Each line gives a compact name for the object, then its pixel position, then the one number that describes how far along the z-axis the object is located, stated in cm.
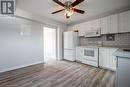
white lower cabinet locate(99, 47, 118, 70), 224
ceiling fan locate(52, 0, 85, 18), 171
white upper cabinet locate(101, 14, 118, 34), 238
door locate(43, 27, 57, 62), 379
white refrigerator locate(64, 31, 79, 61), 329
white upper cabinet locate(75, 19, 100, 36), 284
